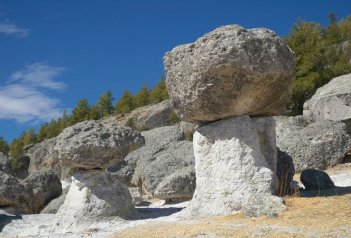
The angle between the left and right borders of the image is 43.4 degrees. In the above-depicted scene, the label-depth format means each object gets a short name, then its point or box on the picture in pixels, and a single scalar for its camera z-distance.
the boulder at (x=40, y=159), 55.28
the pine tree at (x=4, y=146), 79.97
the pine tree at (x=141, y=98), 80.31
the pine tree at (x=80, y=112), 78.19
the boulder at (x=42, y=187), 18.80
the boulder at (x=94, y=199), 11.93
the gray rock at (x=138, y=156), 22.84
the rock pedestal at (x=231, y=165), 10.67
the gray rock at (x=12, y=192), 15.88
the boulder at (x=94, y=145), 12.30
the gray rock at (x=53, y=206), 17.66
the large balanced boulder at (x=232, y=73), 10.71
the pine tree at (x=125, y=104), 79.17
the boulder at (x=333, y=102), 22.56
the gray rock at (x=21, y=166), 46.76
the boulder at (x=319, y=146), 18.66
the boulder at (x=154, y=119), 58.81
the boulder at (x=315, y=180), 13.66
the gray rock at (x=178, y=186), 15.83
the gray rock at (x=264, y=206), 9.16
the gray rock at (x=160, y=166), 18.25
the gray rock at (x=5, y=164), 20.37
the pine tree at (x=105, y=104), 87.31
